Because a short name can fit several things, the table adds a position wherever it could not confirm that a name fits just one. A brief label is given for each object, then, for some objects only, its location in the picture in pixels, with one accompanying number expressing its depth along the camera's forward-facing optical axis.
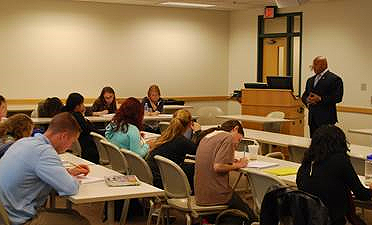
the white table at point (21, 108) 10.10
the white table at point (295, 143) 5.54
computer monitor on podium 10.18
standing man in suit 8.23
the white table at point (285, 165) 4.44
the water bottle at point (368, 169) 4.54
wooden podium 10.16
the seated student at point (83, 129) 7.33
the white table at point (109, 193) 3.78
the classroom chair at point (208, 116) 10.16
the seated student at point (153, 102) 9.46
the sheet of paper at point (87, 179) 4.31
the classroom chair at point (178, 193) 4.67
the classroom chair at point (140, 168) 5.06
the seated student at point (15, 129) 4.84
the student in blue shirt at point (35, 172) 3.65
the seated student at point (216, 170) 4.66
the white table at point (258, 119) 8.87
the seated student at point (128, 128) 6.09
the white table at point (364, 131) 7.53
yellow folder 4.73
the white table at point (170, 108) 10.72
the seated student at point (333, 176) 3.88
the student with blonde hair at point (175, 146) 5.36
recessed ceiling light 11.69
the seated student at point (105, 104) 9.29
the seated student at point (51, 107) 8.15
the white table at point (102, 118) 8.34
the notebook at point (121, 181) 4.16
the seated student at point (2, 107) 6.78
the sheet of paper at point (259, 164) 5.03
